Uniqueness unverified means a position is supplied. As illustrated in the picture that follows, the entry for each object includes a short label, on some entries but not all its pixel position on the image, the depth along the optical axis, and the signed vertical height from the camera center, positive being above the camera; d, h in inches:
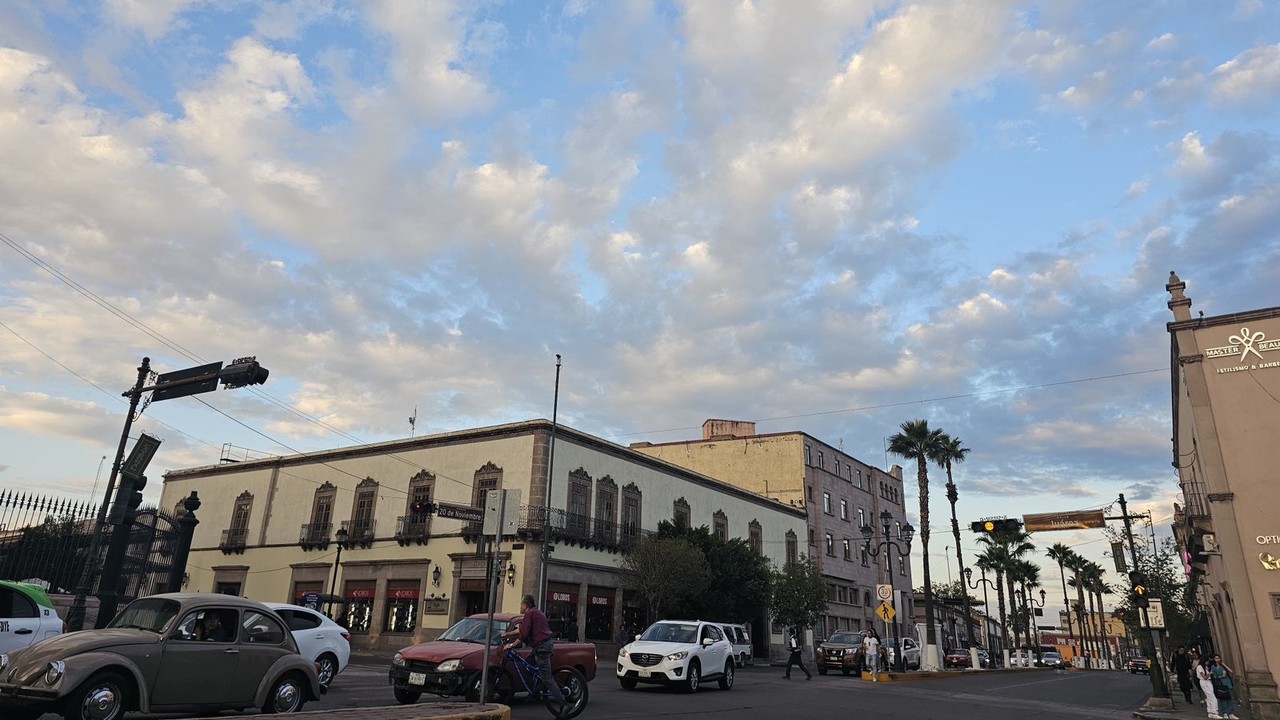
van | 1170.0 -32.4
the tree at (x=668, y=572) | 1403.8 +85.2
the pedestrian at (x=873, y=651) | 1072.2 -32.6
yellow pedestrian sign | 1097.9 +21.1
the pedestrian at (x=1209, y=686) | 773.9 -47.9
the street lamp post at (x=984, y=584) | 2706.0 +176.6
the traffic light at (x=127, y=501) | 684.8 +89.8
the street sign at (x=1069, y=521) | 1455.5 +204.8
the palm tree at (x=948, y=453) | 1877.5 +413.3
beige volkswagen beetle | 304.2 -25.9
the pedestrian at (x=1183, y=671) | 1063.6 -47.0
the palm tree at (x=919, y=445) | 1795.0 +434.1
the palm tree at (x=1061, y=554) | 3324.3 +329.4
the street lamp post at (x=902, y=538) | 1234.0 +144.3
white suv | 700.7 -33.0
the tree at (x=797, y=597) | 1633.9 +56.9
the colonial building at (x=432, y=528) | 1348.4 +160.7
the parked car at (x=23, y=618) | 418.6 -9.2
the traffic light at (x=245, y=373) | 797.2 +233.6
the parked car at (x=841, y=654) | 1213.1 -43.2
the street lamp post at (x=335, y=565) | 1397.6 +81.6
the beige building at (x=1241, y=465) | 790.5 +184.2
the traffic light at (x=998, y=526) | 1111.6 +146.9
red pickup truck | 477.7 -34.2
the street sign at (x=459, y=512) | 1013.8 +131.5
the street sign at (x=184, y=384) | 829.8 +230.7
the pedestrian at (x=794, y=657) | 982.9 -40.1
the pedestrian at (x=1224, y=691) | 762.2 -50.4
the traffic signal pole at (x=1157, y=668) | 886.4 -36.9
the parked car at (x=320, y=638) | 571.2 -20.8
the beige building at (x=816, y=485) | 2245.3 +404.9
